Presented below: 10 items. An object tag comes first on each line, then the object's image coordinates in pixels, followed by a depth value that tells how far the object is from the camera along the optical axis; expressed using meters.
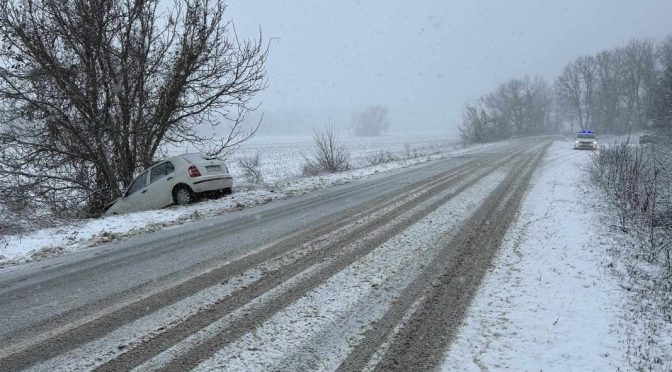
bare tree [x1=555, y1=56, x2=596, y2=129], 81.81
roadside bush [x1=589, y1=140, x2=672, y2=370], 3.18
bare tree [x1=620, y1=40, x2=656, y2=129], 68.69
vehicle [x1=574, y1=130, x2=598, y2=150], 31.23
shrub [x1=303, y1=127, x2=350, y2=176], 20.59
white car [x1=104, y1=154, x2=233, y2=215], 10.99
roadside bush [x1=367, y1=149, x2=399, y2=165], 25.86
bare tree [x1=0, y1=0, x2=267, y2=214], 10.76
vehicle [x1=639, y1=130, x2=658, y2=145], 30.98
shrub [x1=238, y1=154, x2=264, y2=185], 19.62
